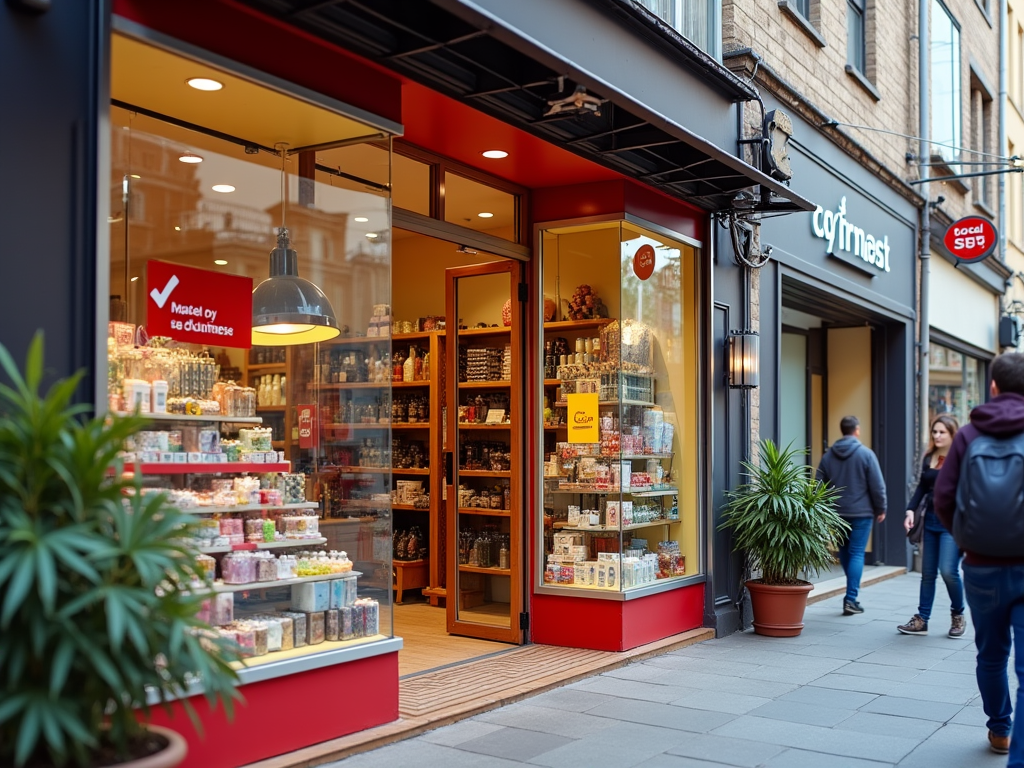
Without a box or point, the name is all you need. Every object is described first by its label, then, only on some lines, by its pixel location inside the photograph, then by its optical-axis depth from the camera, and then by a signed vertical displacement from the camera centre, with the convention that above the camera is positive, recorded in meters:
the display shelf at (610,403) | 7.62 +0.12
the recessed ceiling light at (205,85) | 4.58 +1.50
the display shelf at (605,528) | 7.56 -0.81
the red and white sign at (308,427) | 5.64 -0.04
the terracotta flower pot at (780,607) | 8.09 -1.49
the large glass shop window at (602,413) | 7.60 +0.05
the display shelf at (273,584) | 4.66 -0.79
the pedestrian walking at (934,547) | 8.03 -1.00
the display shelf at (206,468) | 4.45 -0.23
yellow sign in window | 7.61 +0.01
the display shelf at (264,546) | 4.69 -0.61
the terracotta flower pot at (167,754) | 2.96 -1.00
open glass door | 7.76 -0.23
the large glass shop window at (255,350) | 4.62 +0.35
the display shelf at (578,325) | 7.69 +0.71
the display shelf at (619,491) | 7.61 -0.54
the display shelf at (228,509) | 4.63 -0.42
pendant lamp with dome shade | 5.37 +0.59
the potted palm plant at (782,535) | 8.01 -0.90
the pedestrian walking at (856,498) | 9.34 -0.72
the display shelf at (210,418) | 4.61 +0.01
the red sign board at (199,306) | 4.78 +0.55
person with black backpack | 4.49 -0.44
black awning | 4.72 +1.80
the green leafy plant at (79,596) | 2.82 -0.50
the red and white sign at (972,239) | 13.64 +2.45
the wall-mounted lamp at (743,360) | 8.45 +0.49
